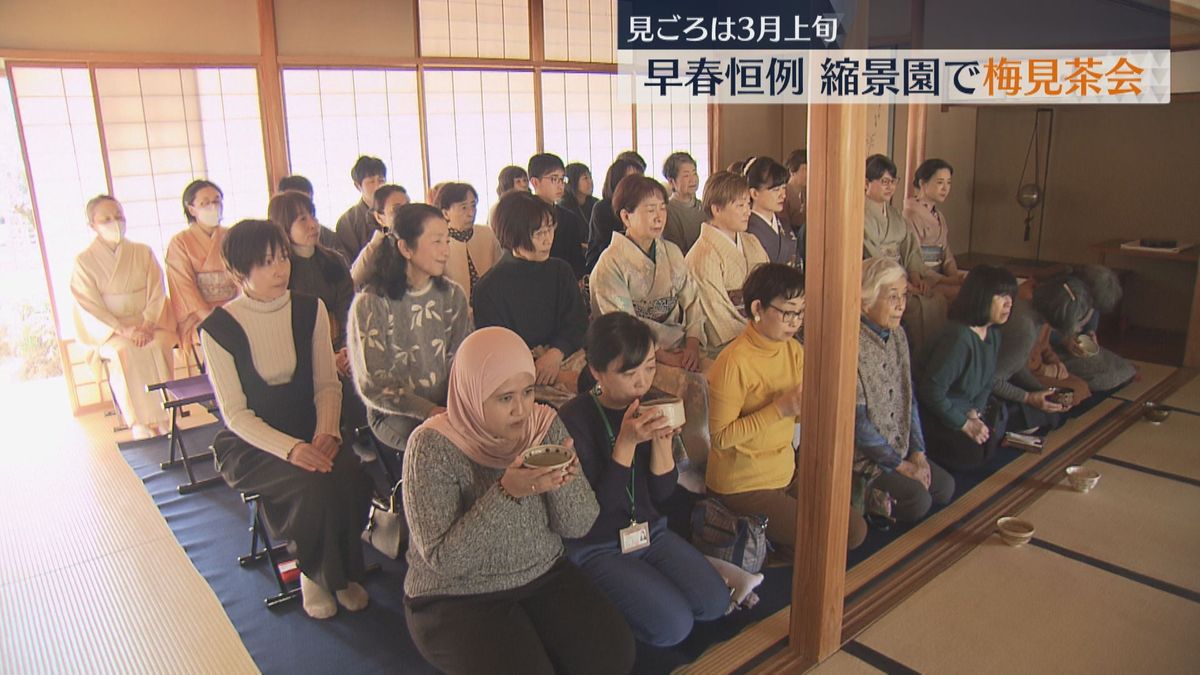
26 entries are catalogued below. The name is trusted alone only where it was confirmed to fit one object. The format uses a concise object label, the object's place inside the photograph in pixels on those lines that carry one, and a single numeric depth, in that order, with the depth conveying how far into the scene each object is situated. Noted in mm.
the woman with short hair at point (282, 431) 2877
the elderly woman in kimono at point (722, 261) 3934
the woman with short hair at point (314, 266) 4020
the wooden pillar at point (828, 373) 2156
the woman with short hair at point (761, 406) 2941
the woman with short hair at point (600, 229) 5500
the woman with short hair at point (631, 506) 2500
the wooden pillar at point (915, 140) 5629
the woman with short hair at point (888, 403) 3318
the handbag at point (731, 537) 2887
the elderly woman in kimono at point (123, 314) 4727
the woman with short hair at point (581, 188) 6250
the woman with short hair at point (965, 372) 3719
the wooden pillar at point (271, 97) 5285
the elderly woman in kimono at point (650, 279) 3699
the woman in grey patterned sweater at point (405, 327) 3174
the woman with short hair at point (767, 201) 4523
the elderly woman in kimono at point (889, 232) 4848
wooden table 5254
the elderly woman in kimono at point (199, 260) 4754
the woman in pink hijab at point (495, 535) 2117
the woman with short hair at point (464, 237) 4457
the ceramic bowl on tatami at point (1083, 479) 3623
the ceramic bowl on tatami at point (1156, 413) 4395
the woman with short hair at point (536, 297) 3486
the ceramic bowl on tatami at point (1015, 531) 3186
